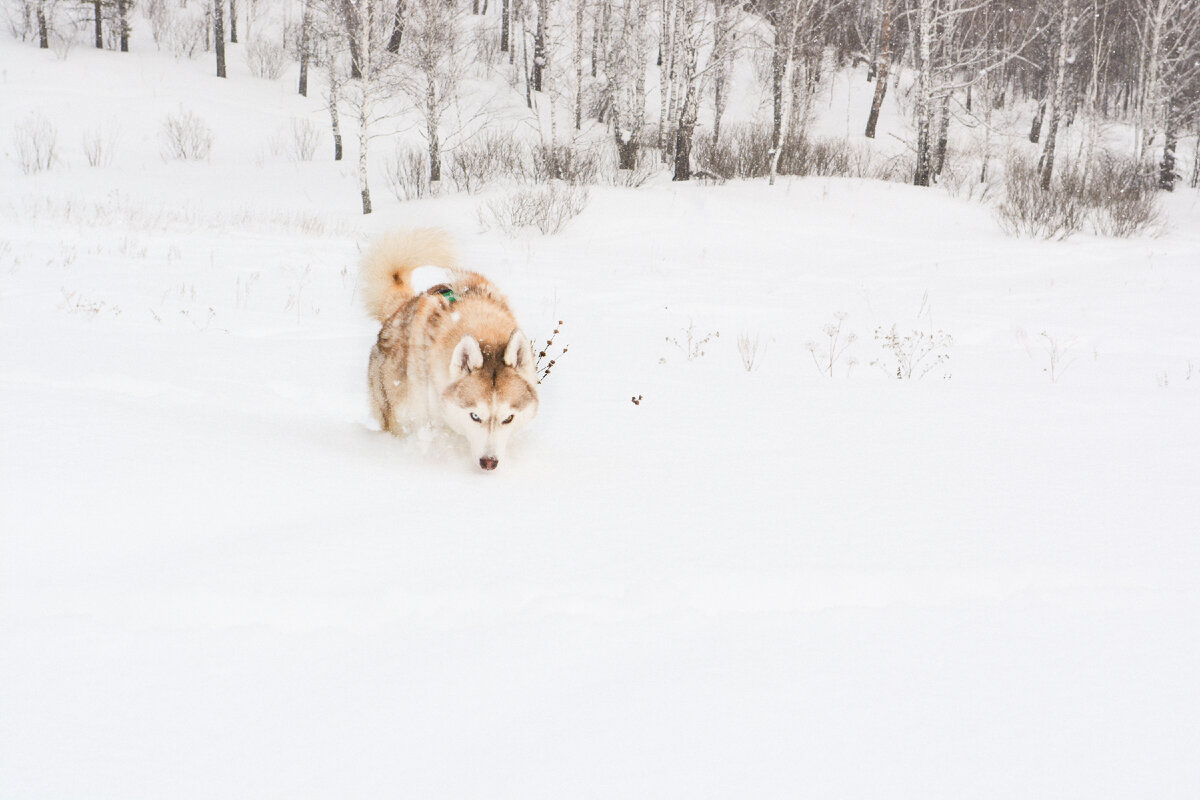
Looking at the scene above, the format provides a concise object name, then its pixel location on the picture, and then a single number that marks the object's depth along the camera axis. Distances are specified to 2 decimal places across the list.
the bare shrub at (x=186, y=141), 23.03
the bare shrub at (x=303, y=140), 24.53
